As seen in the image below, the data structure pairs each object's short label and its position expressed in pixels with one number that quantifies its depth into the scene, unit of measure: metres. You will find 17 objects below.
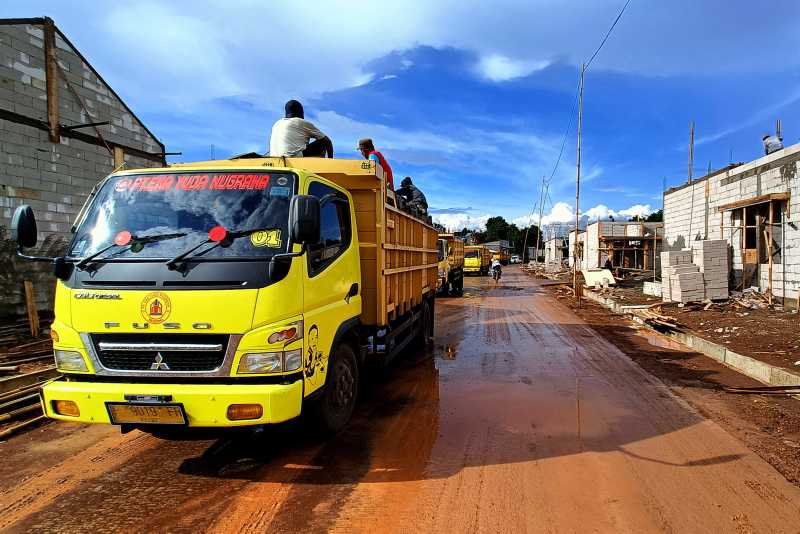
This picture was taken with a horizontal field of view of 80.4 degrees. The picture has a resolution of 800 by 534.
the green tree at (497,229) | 116.62
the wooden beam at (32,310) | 9.17
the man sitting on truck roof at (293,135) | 5.55
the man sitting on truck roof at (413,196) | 8.16
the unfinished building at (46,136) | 9.80
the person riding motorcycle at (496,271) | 29.47
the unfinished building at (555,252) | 47.32
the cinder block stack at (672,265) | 13.48
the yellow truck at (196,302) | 3.29
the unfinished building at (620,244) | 27.83
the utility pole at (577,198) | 18.01
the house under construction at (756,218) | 11.54
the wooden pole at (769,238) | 11.69
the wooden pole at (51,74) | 10.62
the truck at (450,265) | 18.59
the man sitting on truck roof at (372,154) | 6.20
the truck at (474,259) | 35.75
